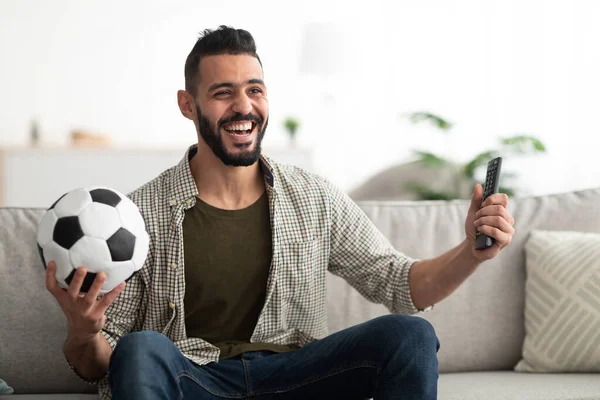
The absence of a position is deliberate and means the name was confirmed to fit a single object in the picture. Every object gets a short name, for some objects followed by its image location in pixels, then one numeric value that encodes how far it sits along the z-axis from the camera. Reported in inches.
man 60.7
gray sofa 72.8
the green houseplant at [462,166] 148.0
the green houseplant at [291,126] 194.1
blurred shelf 180.1
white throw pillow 75.3
